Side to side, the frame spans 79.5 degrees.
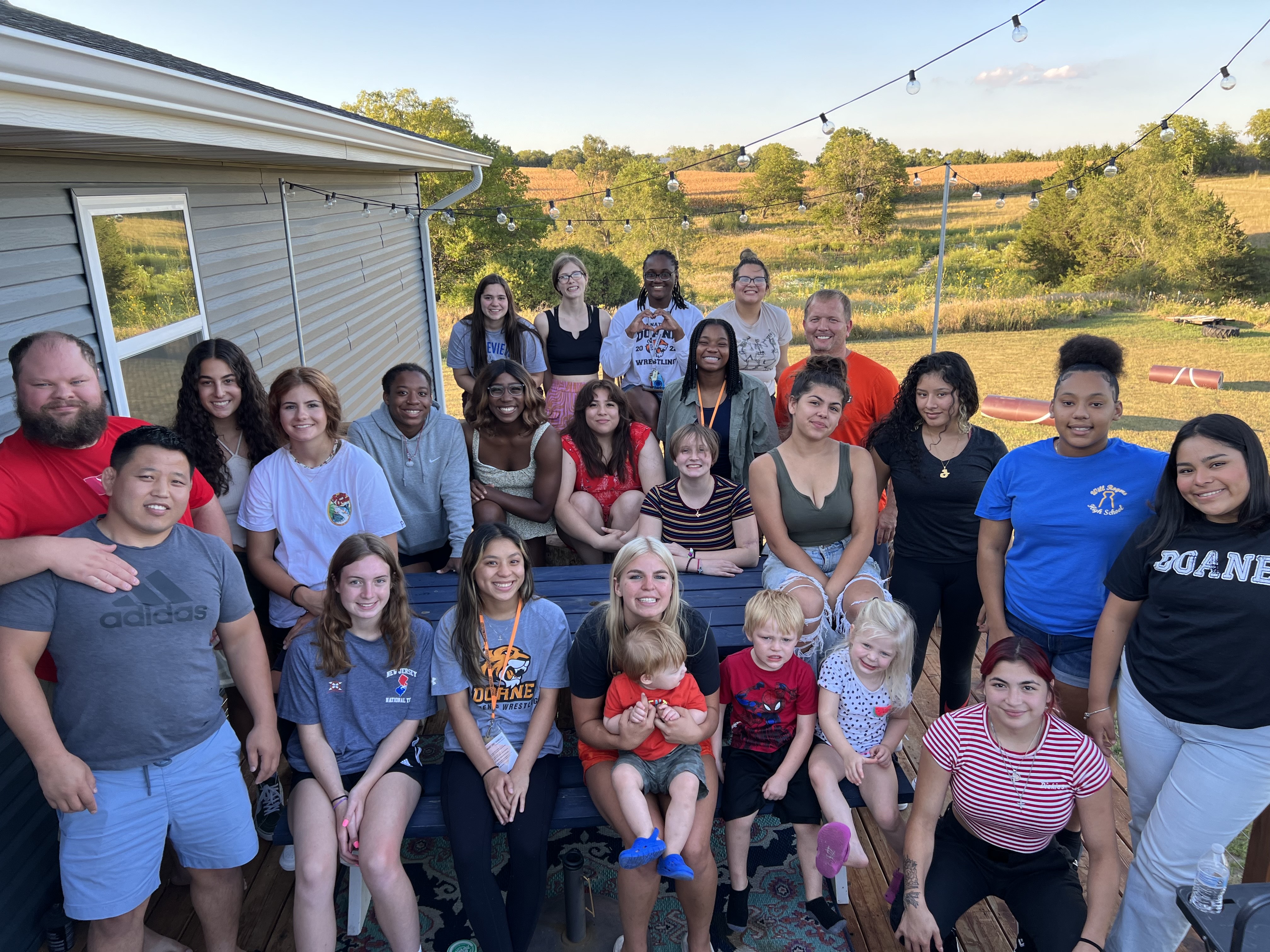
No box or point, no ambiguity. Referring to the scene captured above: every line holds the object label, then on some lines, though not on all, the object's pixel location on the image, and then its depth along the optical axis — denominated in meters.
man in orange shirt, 3.67
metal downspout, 10.55
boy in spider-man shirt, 2.44
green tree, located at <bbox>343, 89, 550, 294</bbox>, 21.75
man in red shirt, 1.92
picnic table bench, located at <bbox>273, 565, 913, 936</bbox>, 2.37
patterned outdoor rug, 2.48
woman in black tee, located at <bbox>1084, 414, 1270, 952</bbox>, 1.96
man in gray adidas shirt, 1.93
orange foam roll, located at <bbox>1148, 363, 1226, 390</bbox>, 12.69
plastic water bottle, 1.75
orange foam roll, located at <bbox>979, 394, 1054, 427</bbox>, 10.50
